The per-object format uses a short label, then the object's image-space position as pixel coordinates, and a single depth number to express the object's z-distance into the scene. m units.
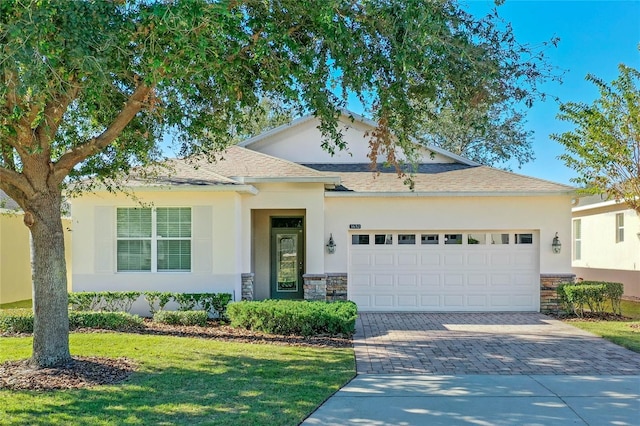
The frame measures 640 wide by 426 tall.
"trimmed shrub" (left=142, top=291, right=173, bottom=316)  12.45
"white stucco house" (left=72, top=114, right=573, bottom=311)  12.87
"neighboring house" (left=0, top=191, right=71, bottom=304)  16.41
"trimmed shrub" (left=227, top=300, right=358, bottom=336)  10.20
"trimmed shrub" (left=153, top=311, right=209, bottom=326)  11.55
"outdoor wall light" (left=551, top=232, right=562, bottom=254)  14.00
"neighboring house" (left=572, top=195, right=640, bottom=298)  17.75
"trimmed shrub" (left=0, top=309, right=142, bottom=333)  10.94
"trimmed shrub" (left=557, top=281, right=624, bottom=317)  13.02
